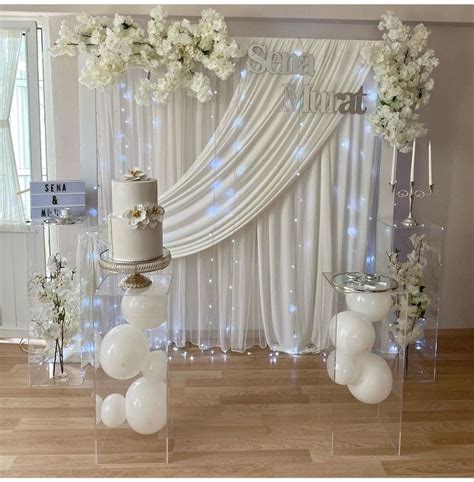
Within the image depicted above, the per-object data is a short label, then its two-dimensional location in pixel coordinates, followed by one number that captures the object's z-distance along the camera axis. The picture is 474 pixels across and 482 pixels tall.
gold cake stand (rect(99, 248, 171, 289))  2.84
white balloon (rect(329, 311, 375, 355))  3.00
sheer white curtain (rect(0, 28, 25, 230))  4.30
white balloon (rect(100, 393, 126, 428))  3.08
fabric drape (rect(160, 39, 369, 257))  4.02
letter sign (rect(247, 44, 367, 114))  3.99
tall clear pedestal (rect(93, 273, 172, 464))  2.91
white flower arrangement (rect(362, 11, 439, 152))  3.86
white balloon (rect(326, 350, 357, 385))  3.07
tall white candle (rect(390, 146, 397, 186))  3.95
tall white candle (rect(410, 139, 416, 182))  3.84
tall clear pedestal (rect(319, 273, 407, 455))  3.04
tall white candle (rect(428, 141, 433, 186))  3.80
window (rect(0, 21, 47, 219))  4.30
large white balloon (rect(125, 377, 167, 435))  2.98
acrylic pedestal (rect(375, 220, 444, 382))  4.00
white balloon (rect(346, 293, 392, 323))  3.04
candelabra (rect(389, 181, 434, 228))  3.90
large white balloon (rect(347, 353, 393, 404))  3.06
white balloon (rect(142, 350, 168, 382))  2.98
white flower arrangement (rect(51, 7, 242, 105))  3.74
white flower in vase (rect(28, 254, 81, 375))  3.84
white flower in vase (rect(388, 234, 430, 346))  3.97
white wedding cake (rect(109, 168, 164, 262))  2.83
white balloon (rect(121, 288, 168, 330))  2.91
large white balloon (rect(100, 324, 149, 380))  2.87
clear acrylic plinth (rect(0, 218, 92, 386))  3.87
